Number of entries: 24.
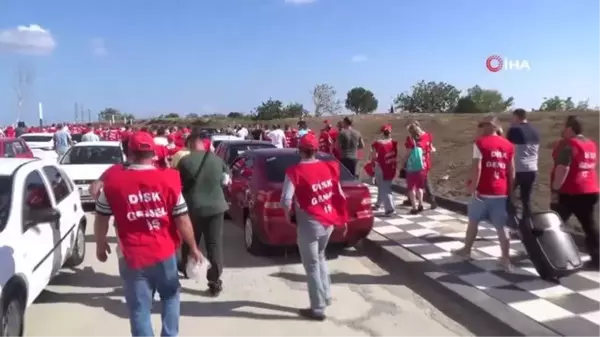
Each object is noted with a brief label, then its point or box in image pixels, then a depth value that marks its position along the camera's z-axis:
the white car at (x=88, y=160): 11.85
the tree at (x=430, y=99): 87.31
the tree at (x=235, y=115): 85.24
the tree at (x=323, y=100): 73.75
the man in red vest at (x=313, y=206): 5.32
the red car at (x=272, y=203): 7.48
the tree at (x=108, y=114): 89.12
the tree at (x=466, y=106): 69.06
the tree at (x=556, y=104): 73.59
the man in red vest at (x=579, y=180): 6.54
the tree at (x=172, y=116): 86.72
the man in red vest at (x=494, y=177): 6.59
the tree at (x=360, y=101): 94.40
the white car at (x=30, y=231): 4.40
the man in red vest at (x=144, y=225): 3.79
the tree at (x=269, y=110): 72.92
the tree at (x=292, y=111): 73.64
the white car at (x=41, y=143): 18.36
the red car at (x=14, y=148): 13.66
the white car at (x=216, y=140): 15.66
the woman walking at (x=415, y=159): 10.13
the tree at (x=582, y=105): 68.66
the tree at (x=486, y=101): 63.50
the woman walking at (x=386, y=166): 10.31
